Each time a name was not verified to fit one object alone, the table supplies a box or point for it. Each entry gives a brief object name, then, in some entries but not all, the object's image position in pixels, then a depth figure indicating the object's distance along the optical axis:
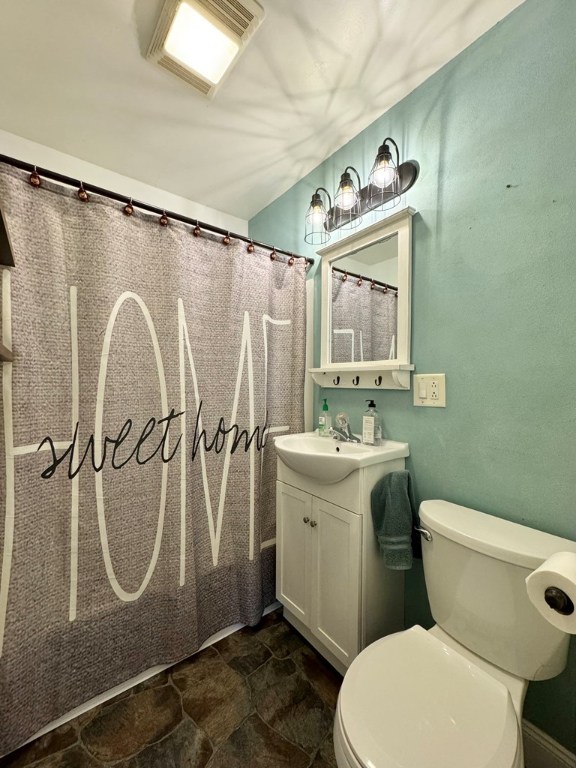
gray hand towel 1.10
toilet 0.65
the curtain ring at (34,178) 1.03
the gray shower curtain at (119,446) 1.03
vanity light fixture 1.26
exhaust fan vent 0.94
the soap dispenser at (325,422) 1.61
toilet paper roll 0.63
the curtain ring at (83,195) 1.12
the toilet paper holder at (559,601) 0.64
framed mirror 1.26
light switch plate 1.16
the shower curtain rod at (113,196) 1.02
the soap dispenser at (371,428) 1.33
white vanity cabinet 1.14
